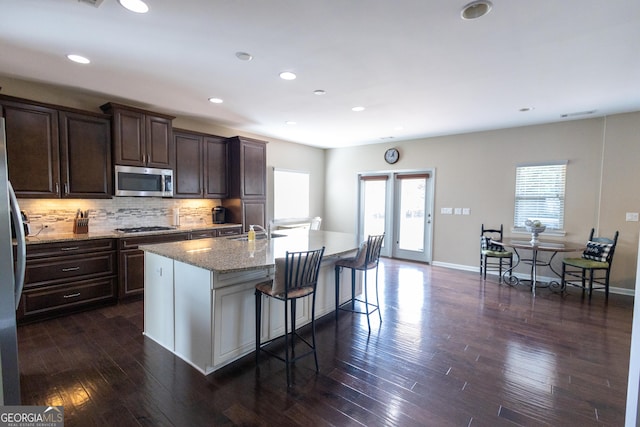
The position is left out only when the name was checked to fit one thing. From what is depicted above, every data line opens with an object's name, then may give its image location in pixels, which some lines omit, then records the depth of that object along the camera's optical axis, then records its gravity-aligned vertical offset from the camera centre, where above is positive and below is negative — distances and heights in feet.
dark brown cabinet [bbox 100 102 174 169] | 12.49 +2.61
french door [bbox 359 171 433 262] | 20.66 -0.82
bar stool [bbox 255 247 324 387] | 7.31 -2.15
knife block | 12.26 -1.26
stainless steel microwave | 12.73 +0.66
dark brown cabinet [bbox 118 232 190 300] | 12.25 -2.93
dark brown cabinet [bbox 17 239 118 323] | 10.27 -3.06
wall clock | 21.40 +3.20
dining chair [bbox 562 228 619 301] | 13.62 -2.86
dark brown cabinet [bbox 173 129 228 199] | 15.10 +1.70
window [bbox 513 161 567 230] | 15.98 +0.43
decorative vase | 14.60 -1.43
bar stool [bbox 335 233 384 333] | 10.30 -2.22
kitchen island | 7.62 -2.84
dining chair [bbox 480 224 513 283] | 16.06 -2.77
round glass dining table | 13.93 -2.76
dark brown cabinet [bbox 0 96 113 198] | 10.39 +1.67
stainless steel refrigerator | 4.75 -1.71
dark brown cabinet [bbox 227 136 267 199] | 16.92 +1.76
